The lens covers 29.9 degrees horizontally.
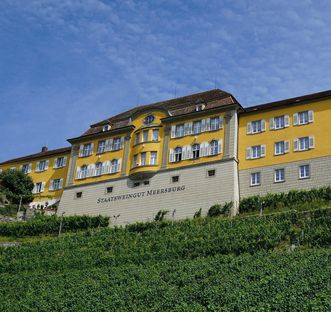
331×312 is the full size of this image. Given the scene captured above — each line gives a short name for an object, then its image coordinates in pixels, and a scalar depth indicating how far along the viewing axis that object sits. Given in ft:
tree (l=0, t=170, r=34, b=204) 210.38
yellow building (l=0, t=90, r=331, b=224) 169.48
